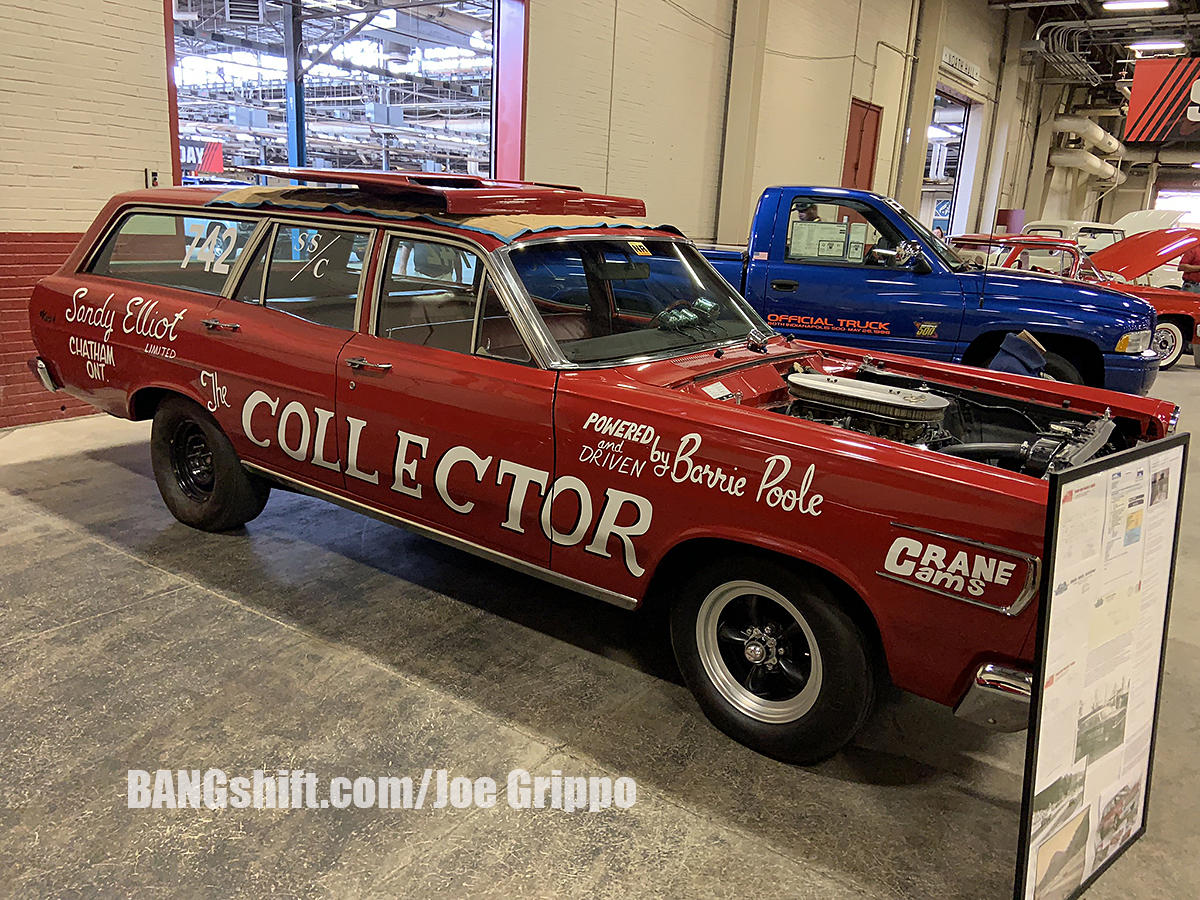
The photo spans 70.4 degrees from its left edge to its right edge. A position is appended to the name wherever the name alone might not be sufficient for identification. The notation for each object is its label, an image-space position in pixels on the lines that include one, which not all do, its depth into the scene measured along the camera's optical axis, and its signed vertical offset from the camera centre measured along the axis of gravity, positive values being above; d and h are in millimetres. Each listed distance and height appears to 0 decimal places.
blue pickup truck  6504 -390
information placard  1944 -985
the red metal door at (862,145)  15992 +1778
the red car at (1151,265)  11602 -164
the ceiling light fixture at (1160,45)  18045 +4471
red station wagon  2385 -673
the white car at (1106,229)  14672 +432
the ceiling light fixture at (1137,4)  16391 +4805
